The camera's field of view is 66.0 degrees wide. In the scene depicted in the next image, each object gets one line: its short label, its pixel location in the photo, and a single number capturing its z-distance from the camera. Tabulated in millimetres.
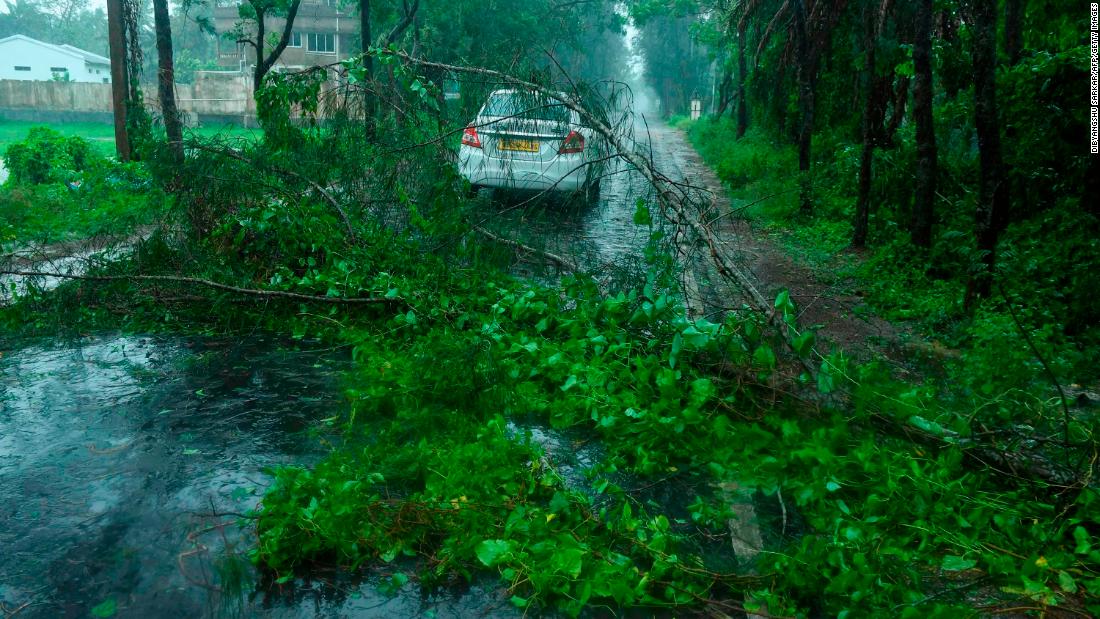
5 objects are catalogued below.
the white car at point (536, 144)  7406
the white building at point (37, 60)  52469
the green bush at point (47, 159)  15453
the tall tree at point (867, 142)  10562
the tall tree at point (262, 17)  15445
